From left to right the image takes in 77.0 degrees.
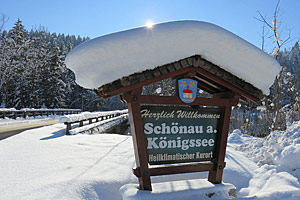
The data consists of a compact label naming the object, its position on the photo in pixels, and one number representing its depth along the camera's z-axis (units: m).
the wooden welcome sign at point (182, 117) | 2.77
